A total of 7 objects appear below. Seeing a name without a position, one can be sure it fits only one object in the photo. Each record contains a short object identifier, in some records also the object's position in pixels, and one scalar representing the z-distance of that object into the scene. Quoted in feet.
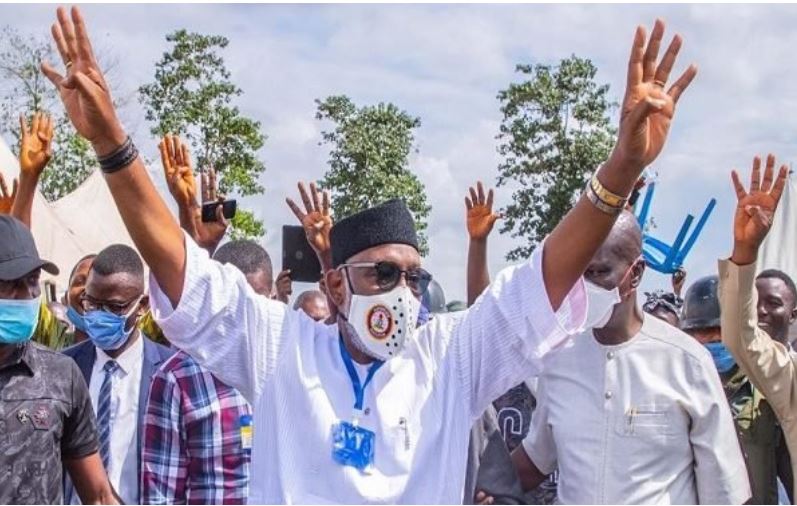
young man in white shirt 15.53
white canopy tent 51.16
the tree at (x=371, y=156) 83.51
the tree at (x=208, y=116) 82.33
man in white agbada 9.64
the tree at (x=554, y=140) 94.99
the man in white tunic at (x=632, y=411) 12.70
